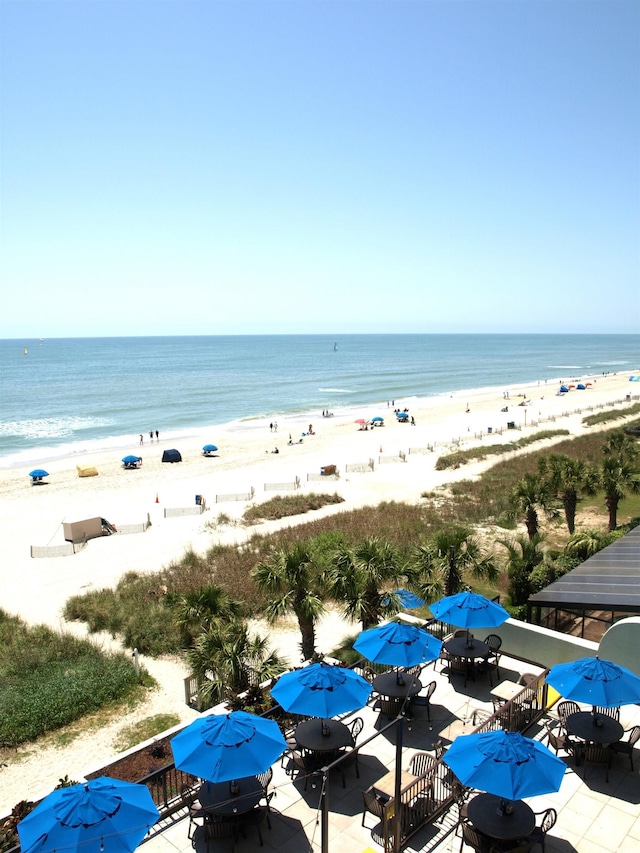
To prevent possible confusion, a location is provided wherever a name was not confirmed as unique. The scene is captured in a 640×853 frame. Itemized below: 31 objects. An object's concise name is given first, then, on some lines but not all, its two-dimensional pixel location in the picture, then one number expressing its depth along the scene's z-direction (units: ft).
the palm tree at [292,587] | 46.50
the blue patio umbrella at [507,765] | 25.04
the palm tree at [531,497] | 74.90
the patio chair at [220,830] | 27.81
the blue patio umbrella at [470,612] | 41.39
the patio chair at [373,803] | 28.07
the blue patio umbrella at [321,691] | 31.45
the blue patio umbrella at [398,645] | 36.76
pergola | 40.88
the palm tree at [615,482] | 77.61
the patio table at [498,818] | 25.84
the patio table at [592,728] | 32.17
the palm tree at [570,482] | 78.59
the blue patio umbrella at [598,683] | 31.07
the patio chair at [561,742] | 33.37
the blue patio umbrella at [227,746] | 26.78
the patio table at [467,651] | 41.96
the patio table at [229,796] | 27.63
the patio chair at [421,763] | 31.51
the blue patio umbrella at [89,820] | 22.93
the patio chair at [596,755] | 32.14
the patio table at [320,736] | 32.09
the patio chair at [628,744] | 32.73
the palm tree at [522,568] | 56.24
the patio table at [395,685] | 37.32
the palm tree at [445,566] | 51.83
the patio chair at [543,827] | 26.27
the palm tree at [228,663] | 40.75
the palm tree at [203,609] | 47.83
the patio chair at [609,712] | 36.10
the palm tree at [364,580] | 47.65
